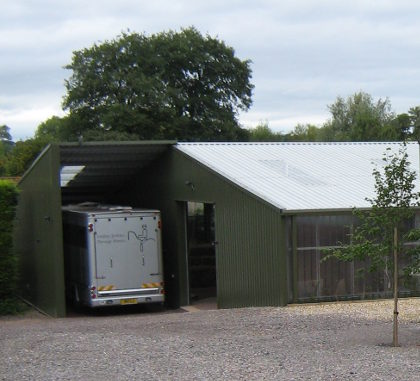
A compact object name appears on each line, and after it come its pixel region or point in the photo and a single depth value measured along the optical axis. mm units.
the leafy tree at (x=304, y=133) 84125
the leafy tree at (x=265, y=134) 83888
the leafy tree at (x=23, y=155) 63575
